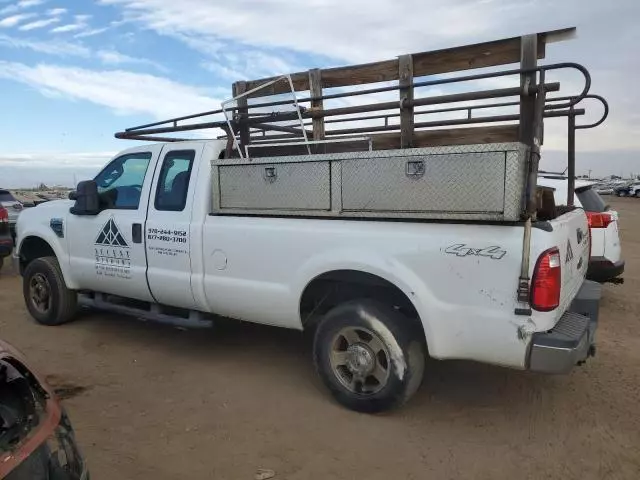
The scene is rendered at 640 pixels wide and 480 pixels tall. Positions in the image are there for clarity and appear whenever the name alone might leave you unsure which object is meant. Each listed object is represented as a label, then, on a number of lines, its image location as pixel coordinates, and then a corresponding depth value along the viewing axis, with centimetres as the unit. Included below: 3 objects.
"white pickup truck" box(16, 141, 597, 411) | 320
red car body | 181
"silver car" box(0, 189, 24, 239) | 1159
